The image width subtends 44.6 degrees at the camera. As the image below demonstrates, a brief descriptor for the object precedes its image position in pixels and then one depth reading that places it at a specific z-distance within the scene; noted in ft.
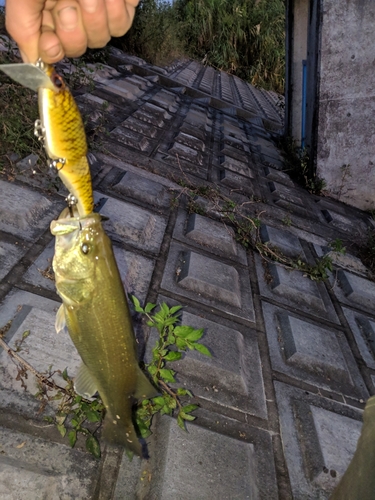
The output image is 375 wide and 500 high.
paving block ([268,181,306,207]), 17.42
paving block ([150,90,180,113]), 24.13
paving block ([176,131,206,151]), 19.39
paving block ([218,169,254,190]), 16.95
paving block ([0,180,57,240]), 9.57
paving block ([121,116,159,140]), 18.31
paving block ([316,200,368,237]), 16.47
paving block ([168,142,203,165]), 17.80
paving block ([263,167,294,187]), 19.37
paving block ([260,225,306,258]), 13.33
